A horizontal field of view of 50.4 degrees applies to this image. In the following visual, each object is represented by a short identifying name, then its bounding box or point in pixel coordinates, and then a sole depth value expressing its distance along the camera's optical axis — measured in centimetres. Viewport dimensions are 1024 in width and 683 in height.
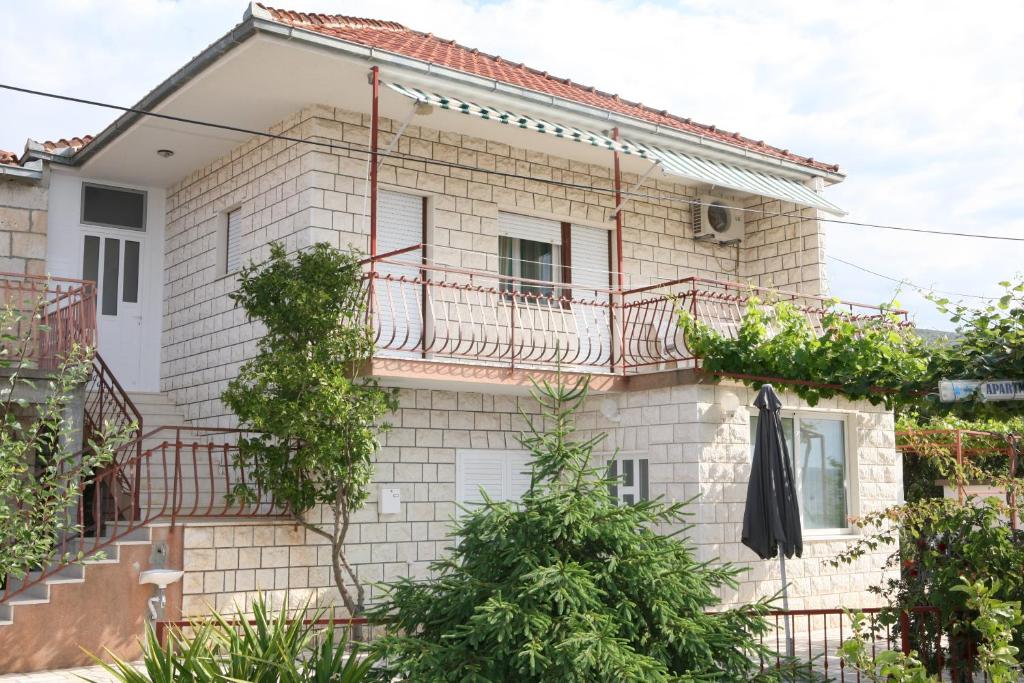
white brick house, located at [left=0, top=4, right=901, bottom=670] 1066
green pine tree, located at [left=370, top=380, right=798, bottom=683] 550
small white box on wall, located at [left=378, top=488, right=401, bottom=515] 1152
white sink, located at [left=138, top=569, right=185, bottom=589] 945
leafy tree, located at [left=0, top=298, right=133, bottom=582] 907
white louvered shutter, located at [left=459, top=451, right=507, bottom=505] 1239
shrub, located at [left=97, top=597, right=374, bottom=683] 548
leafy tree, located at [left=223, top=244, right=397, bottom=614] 1015
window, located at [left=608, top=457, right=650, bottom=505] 1216
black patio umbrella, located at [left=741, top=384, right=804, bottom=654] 968
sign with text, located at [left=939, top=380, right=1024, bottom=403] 942
